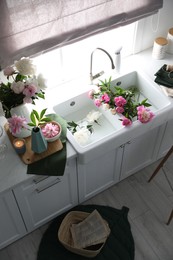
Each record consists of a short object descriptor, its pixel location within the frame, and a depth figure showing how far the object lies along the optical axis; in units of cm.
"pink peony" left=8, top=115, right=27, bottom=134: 171
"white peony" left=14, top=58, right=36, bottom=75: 165
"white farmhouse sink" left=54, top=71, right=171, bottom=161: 192
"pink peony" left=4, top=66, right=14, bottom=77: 171
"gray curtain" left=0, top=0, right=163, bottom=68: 168
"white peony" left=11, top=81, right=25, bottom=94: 168
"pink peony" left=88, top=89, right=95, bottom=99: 218
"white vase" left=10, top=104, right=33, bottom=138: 181
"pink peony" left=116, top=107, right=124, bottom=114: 209
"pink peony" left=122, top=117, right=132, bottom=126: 197
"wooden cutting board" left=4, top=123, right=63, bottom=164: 179
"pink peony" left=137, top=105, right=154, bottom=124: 200
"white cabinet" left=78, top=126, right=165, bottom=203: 217
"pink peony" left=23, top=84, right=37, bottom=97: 169
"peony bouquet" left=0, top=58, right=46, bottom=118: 167
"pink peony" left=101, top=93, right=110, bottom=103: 213
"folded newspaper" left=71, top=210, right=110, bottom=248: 220
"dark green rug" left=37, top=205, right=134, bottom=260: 223
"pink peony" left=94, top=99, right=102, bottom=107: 216
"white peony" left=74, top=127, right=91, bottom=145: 205
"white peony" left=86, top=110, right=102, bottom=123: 220
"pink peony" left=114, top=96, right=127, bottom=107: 209
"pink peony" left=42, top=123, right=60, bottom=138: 186
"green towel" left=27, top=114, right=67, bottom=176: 177
